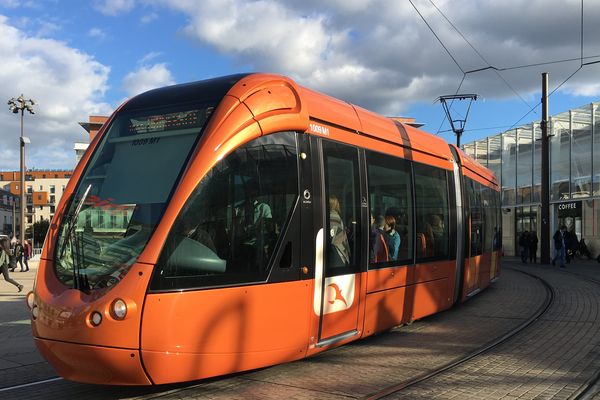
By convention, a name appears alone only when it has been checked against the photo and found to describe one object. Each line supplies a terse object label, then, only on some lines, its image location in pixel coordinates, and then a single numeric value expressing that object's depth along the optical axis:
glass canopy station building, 26.17
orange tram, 4.42
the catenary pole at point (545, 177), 25.03
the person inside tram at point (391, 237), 7.18
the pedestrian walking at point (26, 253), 25.31
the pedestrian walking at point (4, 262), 14.19
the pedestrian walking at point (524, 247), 26.19
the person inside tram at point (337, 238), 5.96
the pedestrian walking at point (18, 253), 24.47
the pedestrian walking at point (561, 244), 22.00
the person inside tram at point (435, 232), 8.47
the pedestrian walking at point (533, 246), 25.92
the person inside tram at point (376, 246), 6.74
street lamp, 28.38
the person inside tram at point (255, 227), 5.04
